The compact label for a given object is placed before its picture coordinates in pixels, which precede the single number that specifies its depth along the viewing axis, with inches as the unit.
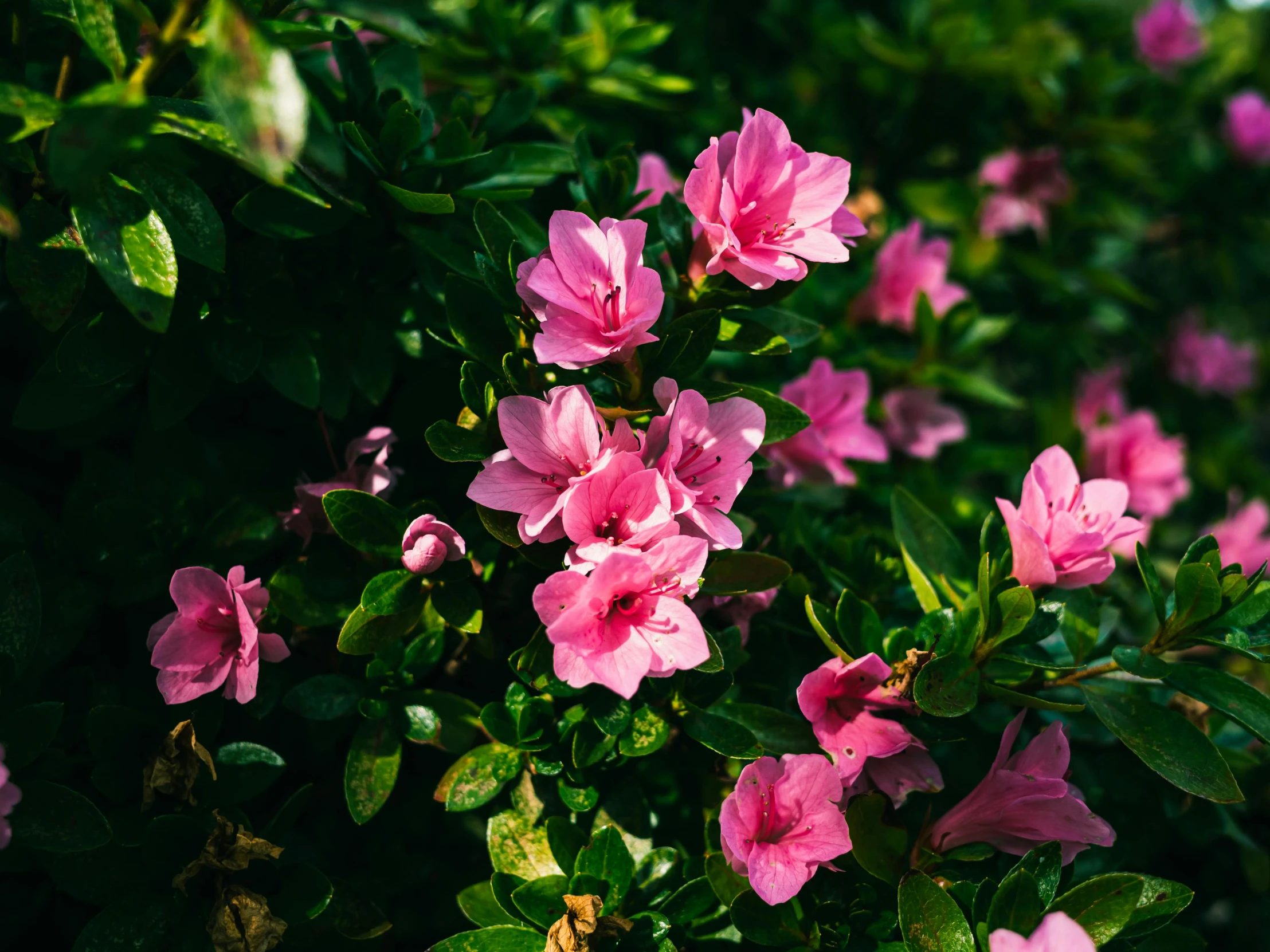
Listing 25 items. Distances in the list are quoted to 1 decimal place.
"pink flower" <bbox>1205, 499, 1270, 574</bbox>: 30.8
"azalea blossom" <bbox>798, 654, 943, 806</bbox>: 20.4
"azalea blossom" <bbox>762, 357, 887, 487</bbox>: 24.5
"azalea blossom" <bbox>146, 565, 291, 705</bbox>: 20.1
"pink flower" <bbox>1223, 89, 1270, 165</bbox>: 36.5
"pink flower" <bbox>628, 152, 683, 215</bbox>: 24.2
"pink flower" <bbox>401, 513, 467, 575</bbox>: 19.9
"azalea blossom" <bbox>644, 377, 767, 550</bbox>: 19.7
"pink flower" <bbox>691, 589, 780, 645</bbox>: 21.8
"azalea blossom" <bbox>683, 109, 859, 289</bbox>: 20.1
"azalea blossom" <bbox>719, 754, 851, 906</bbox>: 19.8
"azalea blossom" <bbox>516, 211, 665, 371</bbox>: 19.7
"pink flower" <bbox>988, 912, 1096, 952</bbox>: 18.2
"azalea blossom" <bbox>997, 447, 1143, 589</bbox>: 20.8
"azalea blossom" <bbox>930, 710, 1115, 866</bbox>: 20.3
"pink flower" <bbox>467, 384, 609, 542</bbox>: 19.6
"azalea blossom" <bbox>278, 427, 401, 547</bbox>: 21.5
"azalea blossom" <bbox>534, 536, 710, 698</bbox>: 18.7
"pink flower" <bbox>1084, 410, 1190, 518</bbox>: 31.0
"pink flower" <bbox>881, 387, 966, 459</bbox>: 28.2
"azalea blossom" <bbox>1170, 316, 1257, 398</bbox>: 39.2
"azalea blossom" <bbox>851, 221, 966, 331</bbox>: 28.4
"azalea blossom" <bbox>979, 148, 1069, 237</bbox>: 32.9
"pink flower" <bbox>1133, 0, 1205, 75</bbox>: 38.4
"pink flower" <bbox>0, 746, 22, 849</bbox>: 18.3
